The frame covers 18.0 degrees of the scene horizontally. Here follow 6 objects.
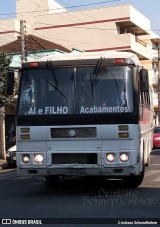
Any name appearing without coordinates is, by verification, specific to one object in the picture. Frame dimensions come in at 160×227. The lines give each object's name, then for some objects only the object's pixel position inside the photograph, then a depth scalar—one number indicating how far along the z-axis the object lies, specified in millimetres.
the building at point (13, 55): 29378
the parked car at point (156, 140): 32656
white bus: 10695
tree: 27172
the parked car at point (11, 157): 23078
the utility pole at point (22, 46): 27875
